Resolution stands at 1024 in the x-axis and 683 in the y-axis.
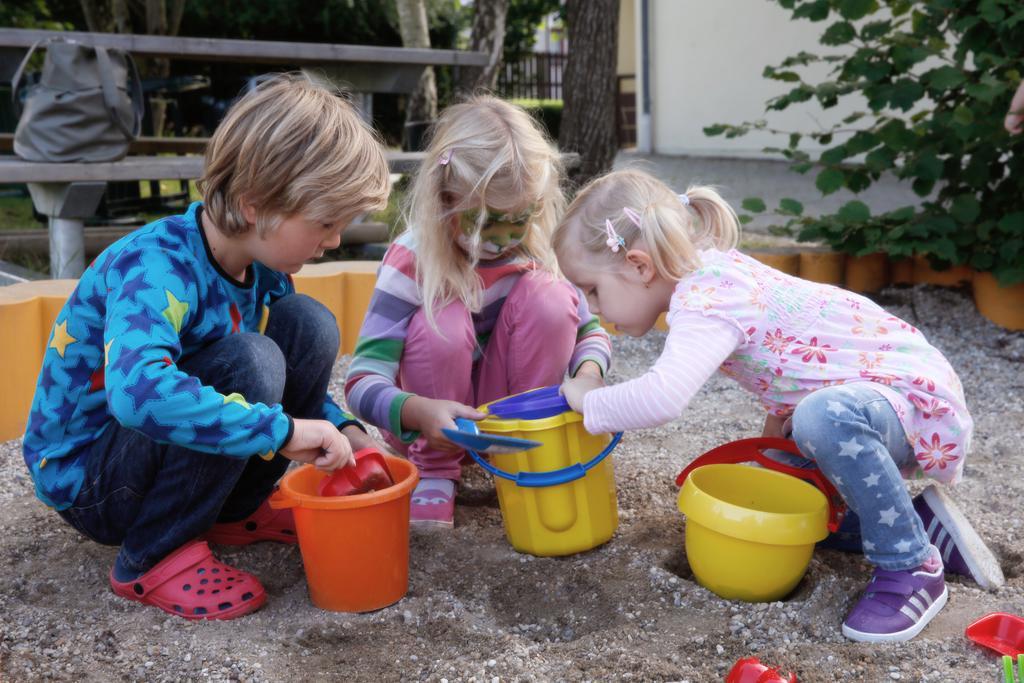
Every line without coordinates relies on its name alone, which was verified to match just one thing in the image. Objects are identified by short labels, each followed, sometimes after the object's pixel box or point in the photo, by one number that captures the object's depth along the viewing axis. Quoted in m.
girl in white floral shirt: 1.57
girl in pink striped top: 1.89
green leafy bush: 3.09
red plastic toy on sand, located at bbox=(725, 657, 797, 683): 1.34
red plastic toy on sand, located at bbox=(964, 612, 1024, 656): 1.44
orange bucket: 1.59
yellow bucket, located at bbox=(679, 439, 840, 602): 1.57
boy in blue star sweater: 1.48
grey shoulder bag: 3.33
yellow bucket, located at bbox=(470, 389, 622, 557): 1.76
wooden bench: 3.25
